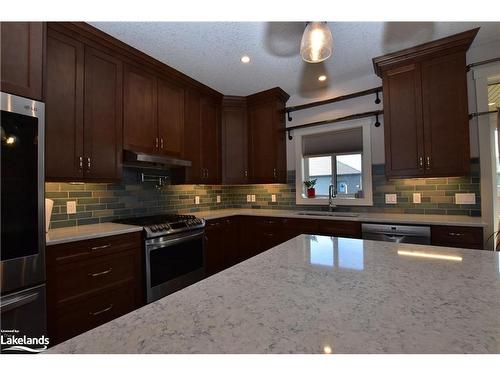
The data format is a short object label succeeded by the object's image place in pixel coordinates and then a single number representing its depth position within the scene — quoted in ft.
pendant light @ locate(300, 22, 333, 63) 4.17
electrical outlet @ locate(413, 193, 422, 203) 8.63
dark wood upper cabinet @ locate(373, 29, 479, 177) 7.14
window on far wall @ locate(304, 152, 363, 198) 10.32
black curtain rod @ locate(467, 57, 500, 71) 7.14
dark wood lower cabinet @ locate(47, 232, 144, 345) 5.09
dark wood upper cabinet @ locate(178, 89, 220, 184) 9.75
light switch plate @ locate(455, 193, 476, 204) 7.70
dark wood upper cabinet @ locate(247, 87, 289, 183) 11.05
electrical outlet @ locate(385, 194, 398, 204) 9.12
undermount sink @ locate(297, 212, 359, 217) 9.18
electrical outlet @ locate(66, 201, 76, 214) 6.90
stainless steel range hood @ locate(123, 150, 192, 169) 7.32
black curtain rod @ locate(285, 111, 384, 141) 9.47
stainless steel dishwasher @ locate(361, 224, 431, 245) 7.11
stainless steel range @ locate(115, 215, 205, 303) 6.84
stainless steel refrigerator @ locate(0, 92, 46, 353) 4.09
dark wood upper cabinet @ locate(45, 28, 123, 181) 5.90
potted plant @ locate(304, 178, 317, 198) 11.07
